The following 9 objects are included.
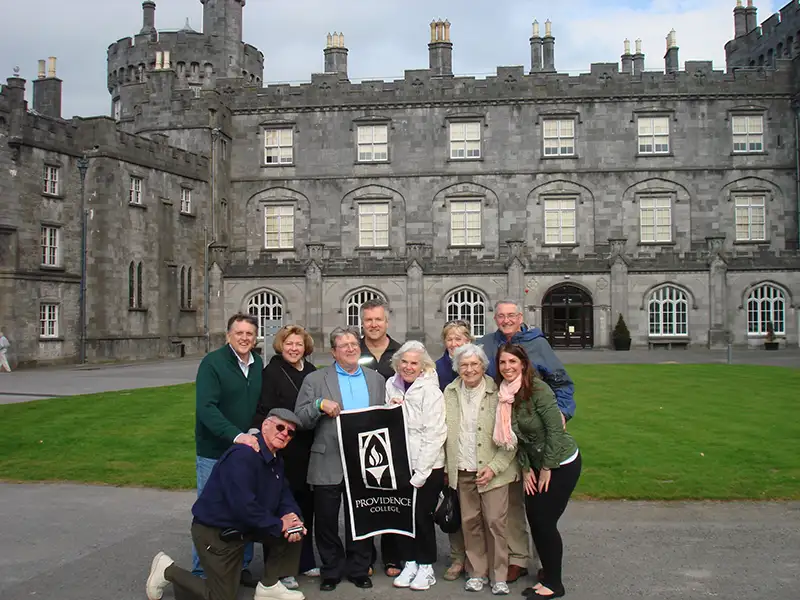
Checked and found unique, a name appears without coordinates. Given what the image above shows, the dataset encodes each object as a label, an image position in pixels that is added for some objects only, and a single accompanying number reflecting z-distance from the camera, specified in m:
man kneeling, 5.90
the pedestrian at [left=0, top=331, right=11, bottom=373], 27.33
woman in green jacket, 6.15
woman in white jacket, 6.38
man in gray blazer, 6.49
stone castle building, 35.28
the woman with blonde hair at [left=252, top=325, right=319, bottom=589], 6.77
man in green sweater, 6.43
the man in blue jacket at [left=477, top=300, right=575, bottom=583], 6.61
